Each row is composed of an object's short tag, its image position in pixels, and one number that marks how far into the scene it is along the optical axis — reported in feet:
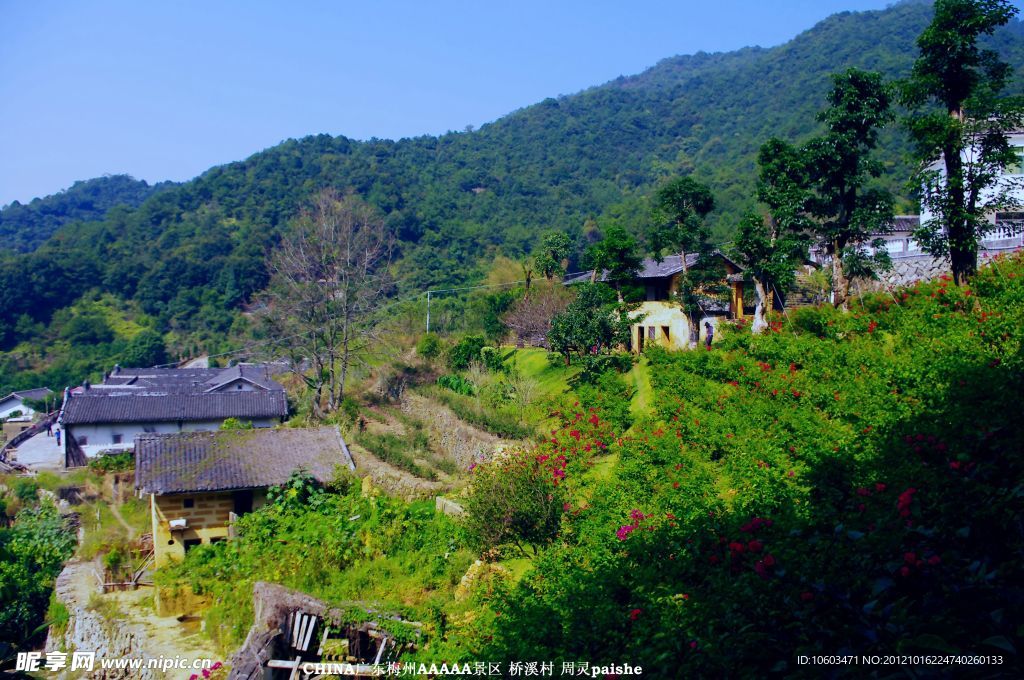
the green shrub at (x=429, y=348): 95.04
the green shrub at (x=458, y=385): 81.65
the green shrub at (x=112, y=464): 88.73
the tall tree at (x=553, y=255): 109.09
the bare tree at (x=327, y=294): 86.74
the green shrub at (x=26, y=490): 82.48
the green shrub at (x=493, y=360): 86.28
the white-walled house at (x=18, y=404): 152.56
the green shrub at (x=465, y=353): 91.97
